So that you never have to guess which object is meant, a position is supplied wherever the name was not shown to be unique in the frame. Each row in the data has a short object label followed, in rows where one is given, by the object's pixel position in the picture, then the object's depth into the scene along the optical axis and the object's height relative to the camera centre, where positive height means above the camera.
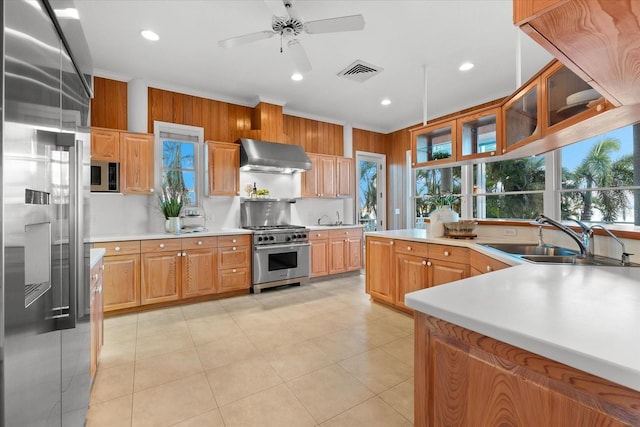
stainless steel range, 4.20 -0.49
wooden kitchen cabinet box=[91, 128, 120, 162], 3.39 +0.83
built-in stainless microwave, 3.38 +0.45
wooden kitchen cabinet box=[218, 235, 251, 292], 3.94 -0.68
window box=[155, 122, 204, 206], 4.07 +0.81
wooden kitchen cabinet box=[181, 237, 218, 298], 3.67 -0.67
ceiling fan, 2.23 +1.49
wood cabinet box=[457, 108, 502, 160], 2.85 +0.82
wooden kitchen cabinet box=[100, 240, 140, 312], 3.21 -0.69
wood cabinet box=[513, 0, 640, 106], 0.64 +0.45
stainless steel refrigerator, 0.69 -0.02
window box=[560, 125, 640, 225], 2.56 +0.35
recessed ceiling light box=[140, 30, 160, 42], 2.87 +1.80
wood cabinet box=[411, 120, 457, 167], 3.29 +0.84
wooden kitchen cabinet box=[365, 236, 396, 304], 3.43 -0.69
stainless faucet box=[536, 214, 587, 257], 1.84 -0.13
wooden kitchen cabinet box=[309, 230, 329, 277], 4.77 -0.64
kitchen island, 0.62 -0.36
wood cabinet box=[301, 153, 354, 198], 5.15 +0.67
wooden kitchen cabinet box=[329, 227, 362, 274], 5.00 -0.65
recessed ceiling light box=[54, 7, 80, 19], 1.02 +0.77
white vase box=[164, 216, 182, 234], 3.80 -0.15
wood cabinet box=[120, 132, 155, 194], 3.58 +0.64
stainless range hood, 4.22 +0.86
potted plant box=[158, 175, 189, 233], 3.81 +0.18
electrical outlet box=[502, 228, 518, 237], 2.88 -0.19
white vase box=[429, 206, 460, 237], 3.13 -0.06
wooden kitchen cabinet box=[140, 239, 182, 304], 3.43 -0.69
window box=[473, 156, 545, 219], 3.88 +0.36
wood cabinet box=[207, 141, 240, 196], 4.16 +0.66
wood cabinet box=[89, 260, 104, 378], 1.80 -0.67
